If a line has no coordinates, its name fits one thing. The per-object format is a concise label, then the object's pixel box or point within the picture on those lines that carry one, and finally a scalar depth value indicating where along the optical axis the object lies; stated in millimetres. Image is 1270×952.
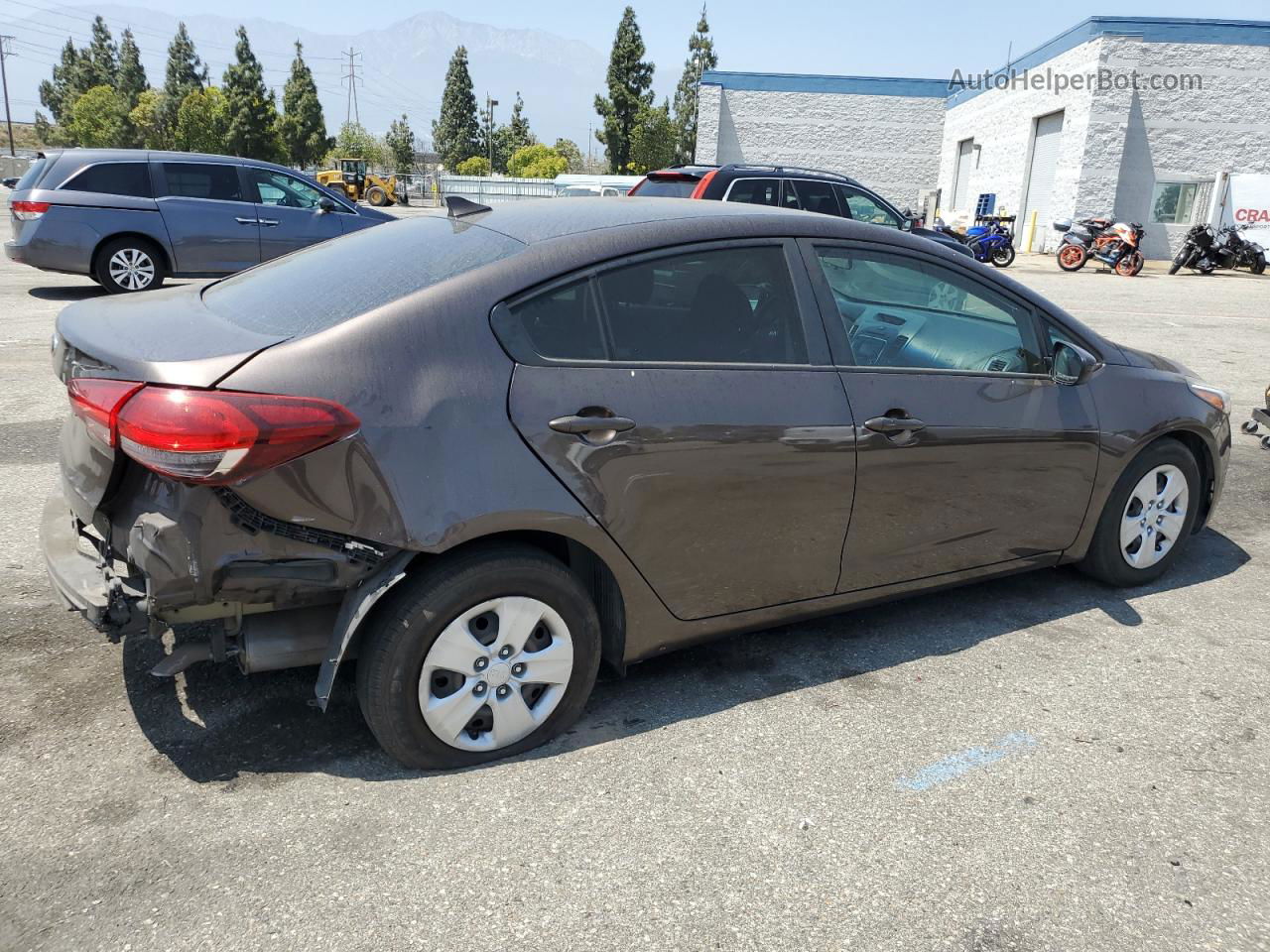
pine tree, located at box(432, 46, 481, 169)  84688
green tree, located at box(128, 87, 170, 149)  75812
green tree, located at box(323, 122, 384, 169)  83312
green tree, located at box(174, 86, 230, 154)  65938
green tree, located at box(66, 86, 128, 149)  78000
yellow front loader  45594
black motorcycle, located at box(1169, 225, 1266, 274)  23125
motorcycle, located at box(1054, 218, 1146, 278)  22422
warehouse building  26672
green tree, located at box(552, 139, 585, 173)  80625
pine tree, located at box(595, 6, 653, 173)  60938
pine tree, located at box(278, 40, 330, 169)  73000
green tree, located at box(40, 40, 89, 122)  96188
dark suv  11906
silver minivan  10945
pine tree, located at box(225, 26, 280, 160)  67500
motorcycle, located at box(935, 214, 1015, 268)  22719
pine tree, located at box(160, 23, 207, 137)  83688
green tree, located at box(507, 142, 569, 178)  63719
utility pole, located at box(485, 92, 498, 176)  84500
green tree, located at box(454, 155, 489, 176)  75938
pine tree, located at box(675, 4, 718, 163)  59812
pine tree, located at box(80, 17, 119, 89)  95250
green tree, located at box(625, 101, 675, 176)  55531
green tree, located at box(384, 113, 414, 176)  81750
